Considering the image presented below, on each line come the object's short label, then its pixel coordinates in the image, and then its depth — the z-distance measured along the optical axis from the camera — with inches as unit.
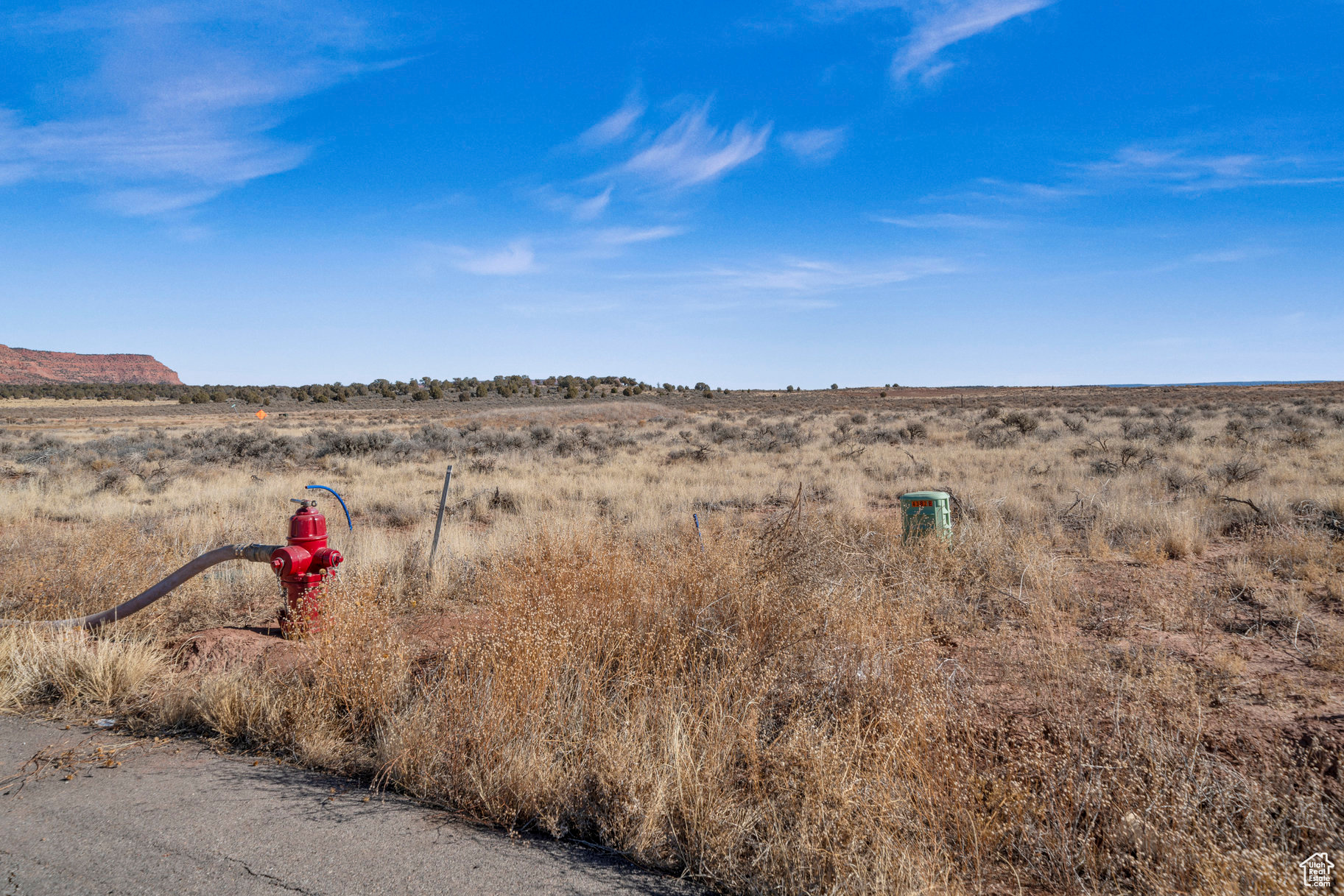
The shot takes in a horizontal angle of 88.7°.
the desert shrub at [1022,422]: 1019.3
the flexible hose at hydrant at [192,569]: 190.7
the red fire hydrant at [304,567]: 184.7
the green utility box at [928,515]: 307.3
